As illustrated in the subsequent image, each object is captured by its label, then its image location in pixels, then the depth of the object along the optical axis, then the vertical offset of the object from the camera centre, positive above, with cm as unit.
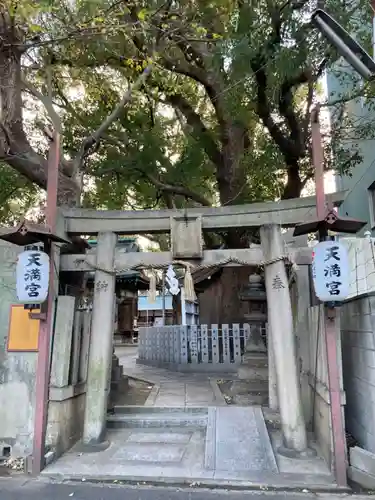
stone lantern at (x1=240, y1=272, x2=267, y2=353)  1113 +52
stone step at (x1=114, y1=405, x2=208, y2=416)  817 -171
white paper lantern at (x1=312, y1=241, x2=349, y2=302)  561 +81
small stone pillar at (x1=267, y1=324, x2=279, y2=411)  847 -135
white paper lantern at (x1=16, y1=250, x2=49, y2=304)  605 +77
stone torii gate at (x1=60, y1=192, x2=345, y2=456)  665 +123
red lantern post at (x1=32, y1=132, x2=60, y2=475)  580 -19
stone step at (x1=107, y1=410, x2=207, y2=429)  777 -184
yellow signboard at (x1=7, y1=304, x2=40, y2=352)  661 -9
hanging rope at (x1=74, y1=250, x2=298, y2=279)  684 +112
